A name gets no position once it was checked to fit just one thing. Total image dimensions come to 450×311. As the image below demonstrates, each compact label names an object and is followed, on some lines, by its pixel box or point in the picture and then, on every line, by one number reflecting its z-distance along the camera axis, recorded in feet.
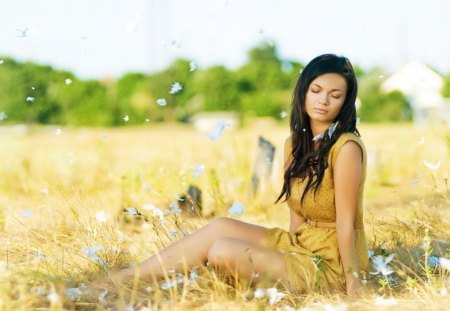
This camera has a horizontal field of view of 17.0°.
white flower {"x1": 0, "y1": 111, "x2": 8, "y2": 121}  27.02
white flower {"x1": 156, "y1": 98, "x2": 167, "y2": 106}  24.81
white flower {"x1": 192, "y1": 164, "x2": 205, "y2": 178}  23.56
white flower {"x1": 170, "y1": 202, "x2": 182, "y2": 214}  24.13
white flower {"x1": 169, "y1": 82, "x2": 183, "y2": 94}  24.09
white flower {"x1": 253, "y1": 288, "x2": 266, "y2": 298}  18.00
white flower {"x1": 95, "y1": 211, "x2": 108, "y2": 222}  22.16
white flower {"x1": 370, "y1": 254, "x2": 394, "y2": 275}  20.61
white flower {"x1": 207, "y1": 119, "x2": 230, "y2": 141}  23.78
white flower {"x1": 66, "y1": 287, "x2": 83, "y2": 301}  19.75
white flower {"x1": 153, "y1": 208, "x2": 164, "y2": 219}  23.31
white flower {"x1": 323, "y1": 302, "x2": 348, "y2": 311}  17.99
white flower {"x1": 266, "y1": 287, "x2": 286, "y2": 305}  18.79
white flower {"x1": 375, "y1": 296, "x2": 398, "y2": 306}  19.23
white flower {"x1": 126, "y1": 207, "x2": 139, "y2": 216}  21.96
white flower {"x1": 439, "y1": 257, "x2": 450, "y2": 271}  20.44
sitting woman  20.41
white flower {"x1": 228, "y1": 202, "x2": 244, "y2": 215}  20.45
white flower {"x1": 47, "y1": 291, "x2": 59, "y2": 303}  15.30
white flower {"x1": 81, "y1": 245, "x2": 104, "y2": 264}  22.89
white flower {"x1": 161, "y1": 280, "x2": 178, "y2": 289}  18.70
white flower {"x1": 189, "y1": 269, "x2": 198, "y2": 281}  20.02
